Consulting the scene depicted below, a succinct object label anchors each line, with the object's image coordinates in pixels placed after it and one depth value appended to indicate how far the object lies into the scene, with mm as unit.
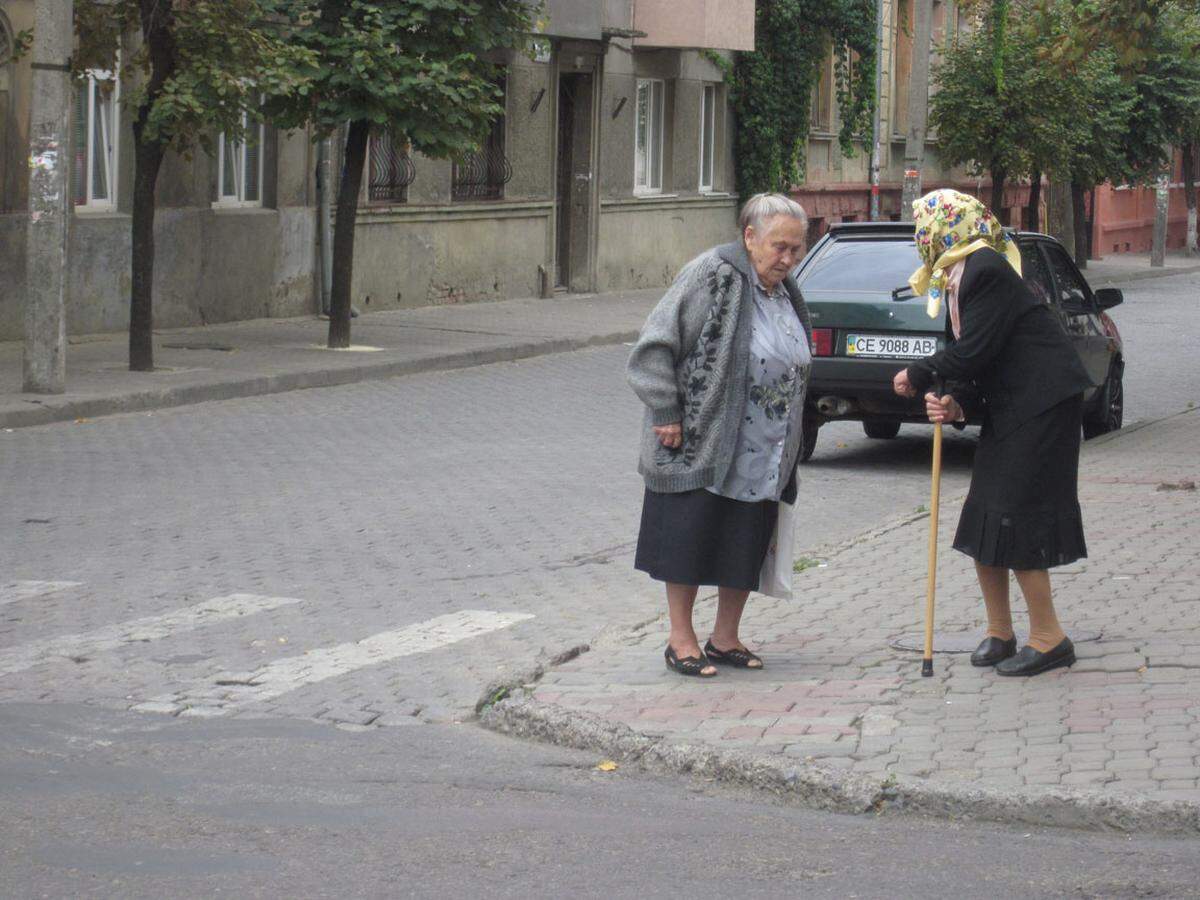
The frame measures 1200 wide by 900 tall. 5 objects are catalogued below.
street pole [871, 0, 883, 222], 32656
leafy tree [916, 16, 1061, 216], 36812
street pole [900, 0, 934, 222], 28781
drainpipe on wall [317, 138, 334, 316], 23438
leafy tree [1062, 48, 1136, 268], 37094
